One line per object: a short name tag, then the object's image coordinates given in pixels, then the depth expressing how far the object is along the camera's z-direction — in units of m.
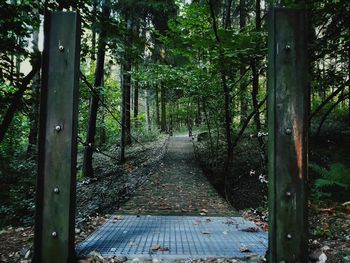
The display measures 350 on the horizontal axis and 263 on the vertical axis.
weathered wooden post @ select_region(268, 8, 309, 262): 2.29
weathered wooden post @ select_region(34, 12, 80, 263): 2.32
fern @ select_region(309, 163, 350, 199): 5.18
